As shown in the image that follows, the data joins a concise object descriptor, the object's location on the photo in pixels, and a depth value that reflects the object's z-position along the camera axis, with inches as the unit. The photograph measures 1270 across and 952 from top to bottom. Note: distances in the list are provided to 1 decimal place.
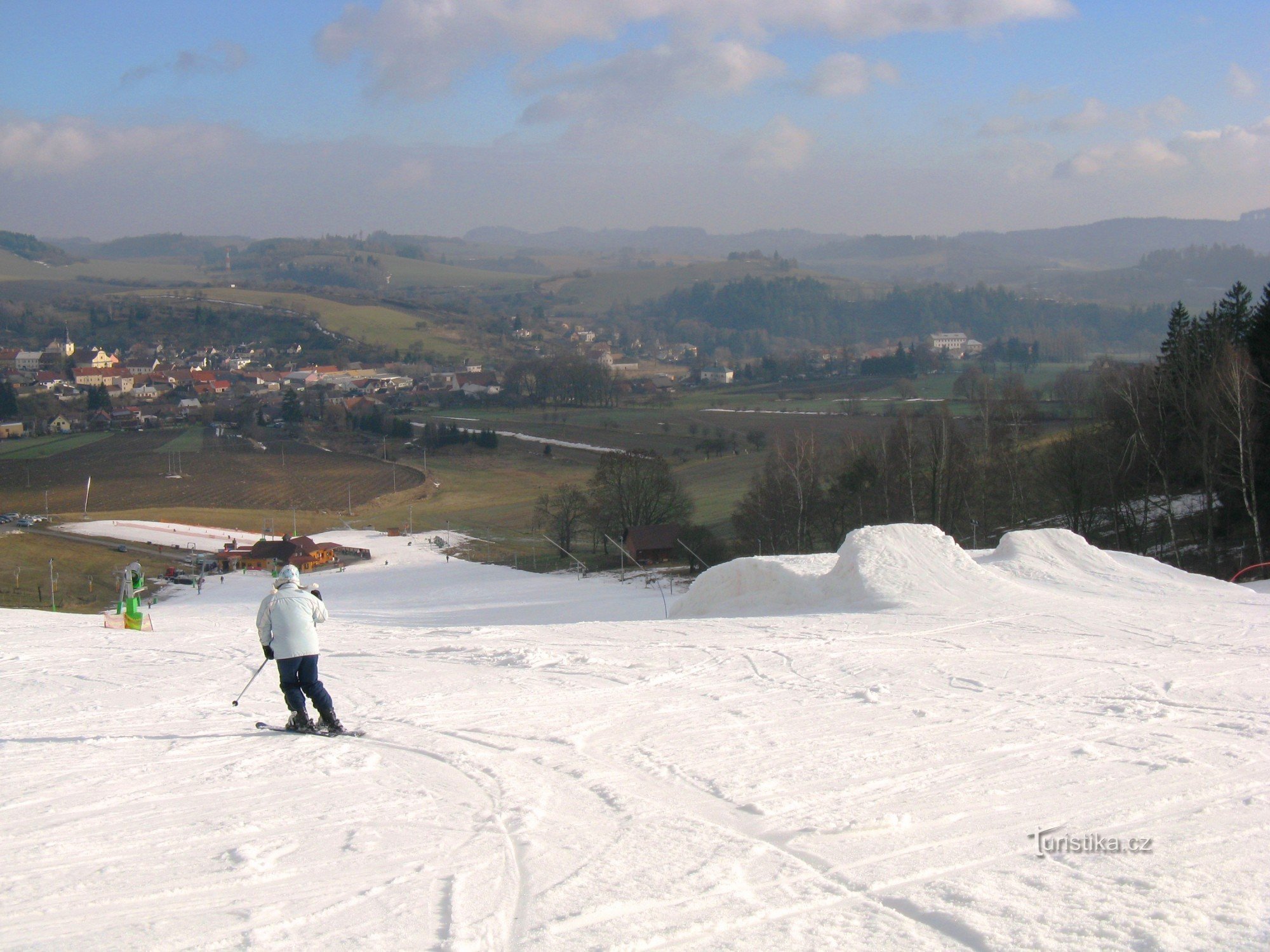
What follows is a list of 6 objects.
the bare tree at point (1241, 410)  1075.9
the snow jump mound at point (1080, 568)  716.0
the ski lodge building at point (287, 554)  2046.0
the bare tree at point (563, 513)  2060.8
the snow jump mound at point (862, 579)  678.5
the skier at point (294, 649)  331.9
